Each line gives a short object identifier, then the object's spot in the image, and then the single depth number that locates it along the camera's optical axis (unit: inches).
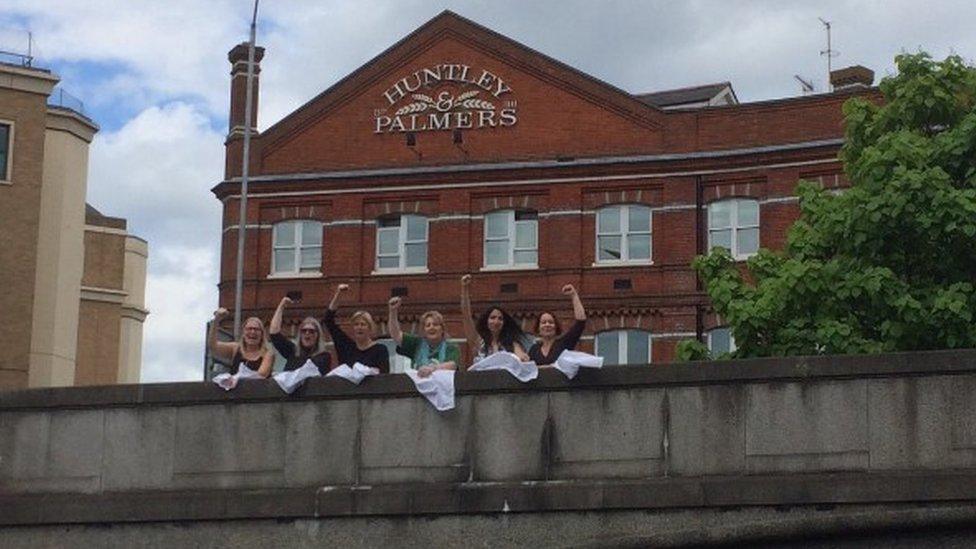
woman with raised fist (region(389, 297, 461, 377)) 570.3
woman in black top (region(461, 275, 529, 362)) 561.3
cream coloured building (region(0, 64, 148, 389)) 1857.8
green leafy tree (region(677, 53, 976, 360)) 948.6
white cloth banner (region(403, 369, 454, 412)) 544.7
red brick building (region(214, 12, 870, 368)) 1785.2
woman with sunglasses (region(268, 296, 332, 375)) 575.5
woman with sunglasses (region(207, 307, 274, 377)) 589.0
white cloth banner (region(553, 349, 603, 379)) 530.6
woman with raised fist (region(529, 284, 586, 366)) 549.6
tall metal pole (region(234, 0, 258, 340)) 1695.5
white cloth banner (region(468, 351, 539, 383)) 540.4
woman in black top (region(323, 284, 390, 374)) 568.7
